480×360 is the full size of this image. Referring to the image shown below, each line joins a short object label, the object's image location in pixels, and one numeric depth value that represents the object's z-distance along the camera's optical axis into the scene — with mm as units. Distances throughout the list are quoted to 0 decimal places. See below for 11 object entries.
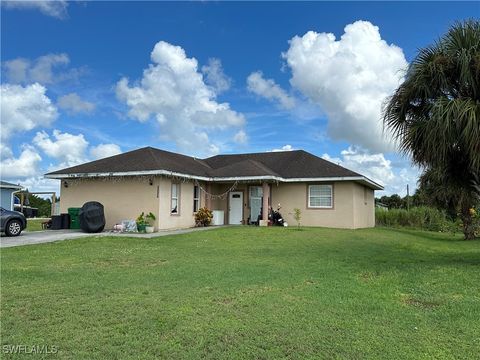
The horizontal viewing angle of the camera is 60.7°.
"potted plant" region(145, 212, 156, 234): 18314
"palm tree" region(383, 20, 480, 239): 9281
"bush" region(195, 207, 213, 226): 21844
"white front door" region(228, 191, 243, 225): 24062
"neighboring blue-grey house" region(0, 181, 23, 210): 27016
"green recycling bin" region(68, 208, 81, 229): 20344
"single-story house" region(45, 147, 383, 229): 19375
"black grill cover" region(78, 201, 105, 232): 17938
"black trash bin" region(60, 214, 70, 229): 20391
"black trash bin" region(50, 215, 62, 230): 20219
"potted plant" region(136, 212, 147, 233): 18219
